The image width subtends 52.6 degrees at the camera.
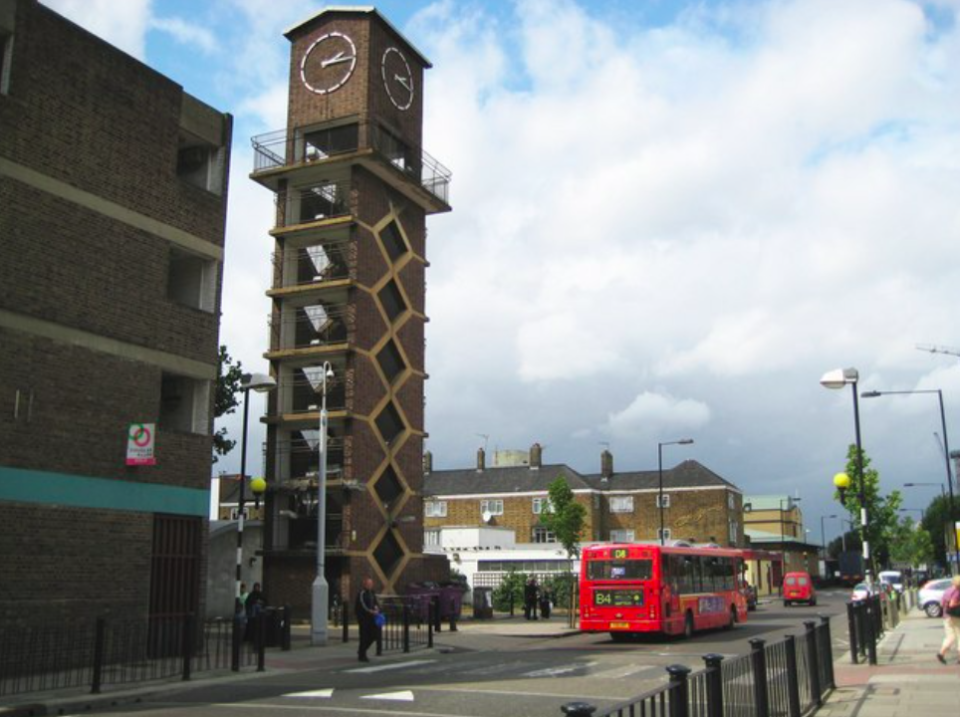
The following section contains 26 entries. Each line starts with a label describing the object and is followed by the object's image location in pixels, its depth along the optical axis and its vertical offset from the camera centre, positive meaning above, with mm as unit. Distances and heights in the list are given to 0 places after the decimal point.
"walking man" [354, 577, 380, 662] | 21328 -1364
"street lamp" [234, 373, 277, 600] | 23906 +4134
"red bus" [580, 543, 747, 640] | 26562 -1009
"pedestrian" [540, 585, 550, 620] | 39500 -2077
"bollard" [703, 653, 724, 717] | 7574 -1016
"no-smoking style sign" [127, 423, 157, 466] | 20641 +2333
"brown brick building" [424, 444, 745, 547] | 75562 +3998
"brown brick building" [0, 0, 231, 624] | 18875 +4854
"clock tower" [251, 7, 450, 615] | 37750 +10059
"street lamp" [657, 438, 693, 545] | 51406 +5715
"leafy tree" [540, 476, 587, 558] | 45312 +1687
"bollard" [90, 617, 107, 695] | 15344 -1561
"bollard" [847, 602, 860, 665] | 18128 -1528
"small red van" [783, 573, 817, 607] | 55875 -2021
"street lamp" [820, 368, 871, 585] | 22688 +3910
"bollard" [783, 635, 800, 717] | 10836 -1440
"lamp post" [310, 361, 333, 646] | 24147 -742
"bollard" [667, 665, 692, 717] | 6281 -881
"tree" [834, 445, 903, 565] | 36844 +2080
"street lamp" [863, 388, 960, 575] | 31616 +4507
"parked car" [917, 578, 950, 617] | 37906 -1769
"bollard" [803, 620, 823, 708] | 12586 -1454
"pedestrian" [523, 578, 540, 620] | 39594 -1858
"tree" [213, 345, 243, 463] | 36469 +5920
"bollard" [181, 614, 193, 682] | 17250 -1532
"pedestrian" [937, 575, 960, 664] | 17625 -1215
